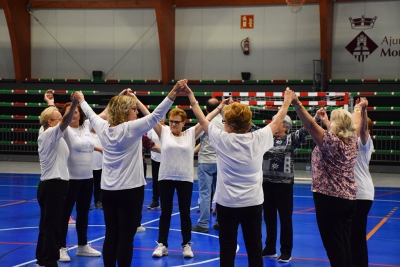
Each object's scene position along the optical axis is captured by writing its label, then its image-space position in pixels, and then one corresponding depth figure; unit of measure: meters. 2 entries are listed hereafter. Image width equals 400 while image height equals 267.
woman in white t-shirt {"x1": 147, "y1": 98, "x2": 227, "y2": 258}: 7.25
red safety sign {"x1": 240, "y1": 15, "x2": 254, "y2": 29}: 19.45
